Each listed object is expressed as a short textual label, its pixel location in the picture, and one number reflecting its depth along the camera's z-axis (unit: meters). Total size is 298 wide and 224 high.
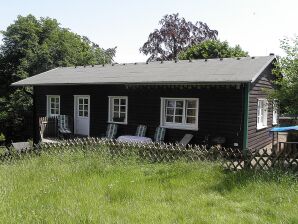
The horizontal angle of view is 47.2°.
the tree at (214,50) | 30.38
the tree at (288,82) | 10.64
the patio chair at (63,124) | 18.05
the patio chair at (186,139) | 13.37
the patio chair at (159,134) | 14.36
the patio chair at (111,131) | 16.09
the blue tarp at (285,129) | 12.68
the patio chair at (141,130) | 15.12
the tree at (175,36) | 38.47
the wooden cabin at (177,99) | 12.75
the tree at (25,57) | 26.03
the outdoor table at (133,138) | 14.04
